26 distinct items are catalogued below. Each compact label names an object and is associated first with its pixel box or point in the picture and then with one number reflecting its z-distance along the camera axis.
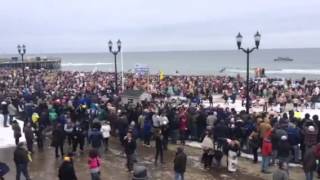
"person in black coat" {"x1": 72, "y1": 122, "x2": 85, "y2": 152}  13.54
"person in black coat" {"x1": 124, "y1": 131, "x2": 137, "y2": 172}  11.72
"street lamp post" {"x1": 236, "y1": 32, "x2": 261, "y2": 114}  17.07
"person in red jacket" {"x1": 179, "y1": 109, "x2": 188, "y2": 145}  14.60
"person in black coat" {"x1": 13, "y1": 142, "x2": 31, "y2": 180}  10.57
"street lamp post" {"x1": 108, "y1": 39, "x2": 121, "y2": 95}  23.31
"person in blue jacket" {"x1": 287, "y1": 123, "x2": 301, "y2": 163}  12.00
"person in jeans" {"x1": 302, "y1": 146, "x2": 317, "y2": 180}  10.35
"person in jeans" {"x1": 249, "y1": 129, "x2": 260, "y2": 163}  12.28
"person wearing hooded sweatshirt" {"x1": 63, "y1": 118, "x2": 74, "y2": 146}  13.64
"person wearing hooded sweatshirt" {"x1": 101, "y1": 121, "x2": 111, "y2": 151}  13.63
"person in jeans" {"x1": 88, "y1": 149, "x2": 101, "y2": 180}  9.84
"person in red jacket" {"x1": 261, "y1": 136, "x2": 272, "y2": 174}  11.52
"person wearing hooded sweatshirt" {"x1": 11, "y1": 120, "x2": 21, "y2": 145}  14.20
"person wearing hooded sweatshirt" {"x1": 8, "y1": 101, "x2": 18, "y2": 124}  17.62
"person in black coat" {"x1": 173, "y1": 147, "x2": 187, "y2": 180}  10.29
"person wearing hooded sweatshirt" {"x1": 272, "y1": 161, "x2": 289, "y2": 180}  8.24
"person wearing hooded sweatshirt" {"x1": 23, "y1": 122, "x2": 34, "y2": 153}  13.32
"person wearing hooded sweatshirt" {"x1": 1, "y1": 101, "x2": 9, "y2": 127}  17.58
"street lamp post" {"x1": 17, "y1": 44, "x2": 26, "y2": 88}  29.60
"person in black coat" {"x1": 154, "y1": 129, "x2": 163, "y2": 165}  12.34
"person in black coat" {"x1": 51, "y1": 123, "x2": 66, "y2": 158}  13.12
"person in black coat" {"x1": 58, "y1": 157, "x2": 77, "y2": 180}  9.17
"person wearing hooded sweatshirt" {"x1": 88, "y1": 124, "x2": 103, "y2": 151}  12.89
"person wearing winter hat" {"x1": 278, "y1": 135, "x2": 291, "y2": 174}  11.29
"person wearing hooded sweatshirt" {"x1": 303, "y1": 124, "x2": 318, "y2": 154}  11.54
